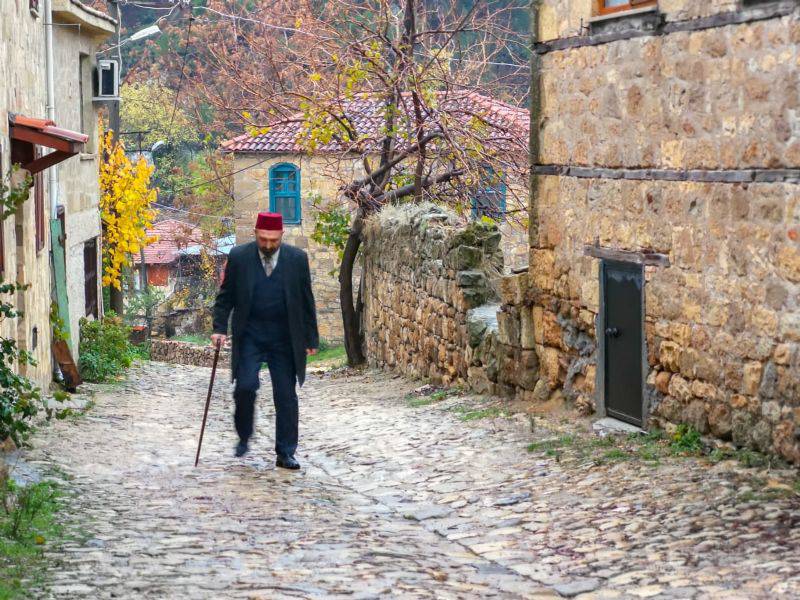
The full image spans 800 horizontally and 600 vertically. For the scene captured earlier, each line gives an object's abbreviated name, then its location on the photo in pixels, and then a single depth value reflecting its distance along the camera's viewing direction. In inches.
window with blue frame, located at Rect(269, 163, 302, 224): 1386.6
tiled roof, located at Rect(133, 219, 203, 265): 1649.9
